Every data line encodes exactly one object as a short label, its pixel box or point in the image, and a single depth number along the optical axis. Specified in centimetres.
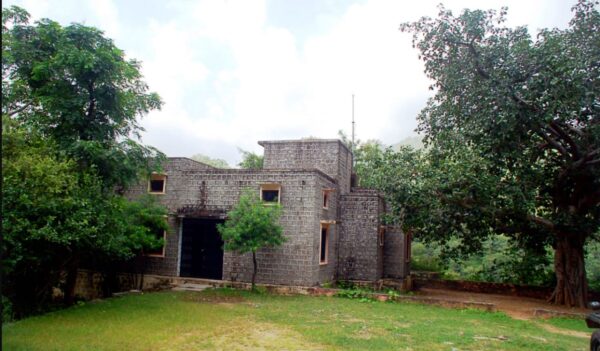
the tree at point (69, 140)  984
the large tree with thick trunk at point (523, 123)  1310
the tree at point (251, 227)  1420
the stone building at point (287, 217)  1568
